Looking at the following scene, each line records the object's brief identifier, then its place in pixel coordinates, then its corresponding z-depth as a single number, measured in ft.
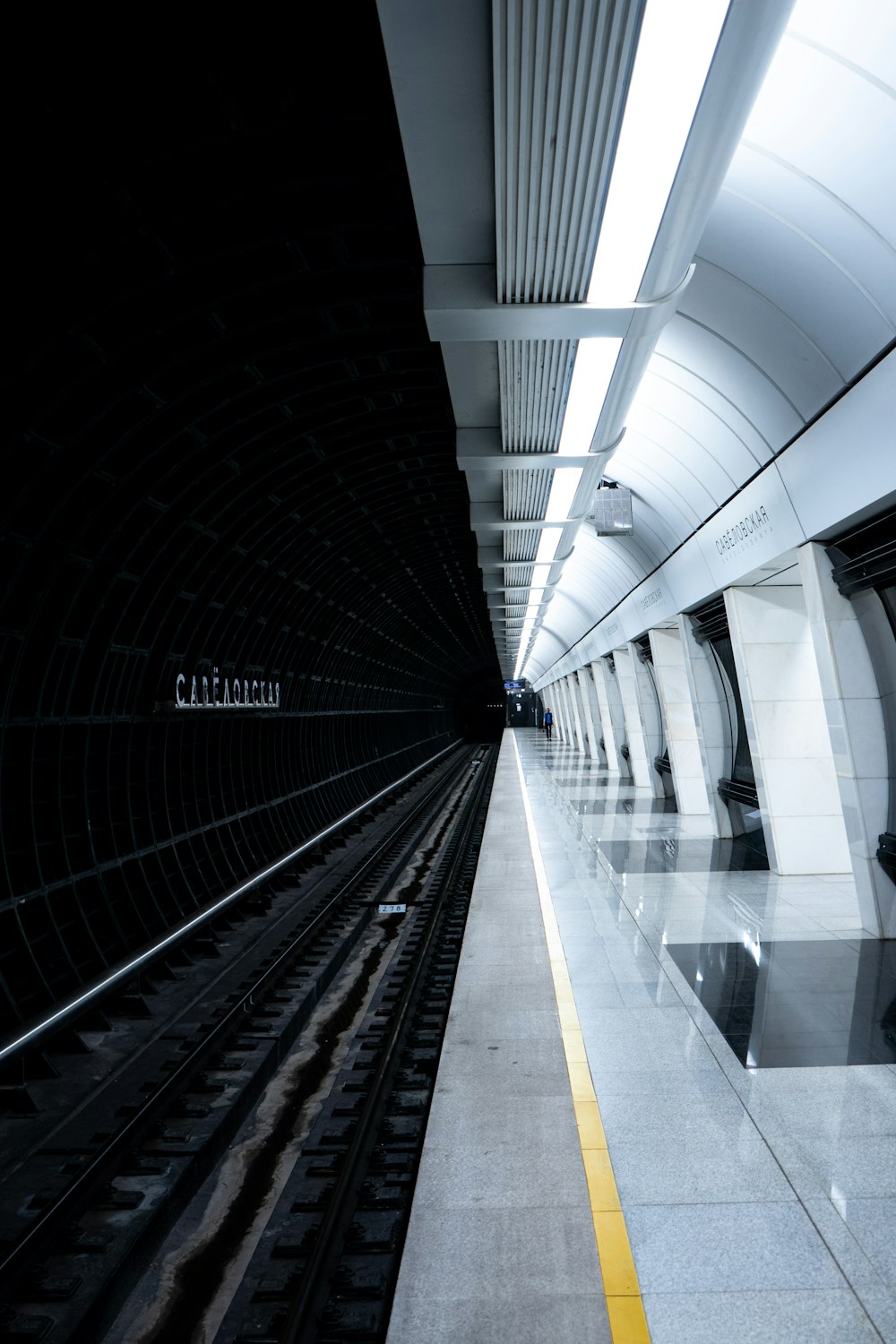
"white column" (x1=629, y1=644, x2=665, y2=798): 70.08
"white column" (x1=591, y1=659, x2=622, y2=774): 94.68
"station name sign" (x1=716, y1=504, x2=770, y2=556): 30.45
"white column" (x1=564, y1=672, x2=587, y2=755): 131.85
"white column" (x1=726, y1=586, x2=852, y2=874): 36.29
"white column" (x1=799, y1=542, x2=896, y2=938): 26.27
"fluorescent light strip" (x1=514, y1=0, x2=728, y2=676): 9.14
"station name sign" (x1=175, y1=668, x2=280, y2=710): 35.55
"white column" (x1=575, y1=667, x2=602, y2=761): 112.47
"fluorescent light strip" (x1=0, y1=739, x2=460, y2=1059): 20.47
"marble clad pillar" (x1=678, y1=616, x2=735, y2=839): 48.49
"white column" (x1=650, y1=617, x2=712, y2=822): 55.98
